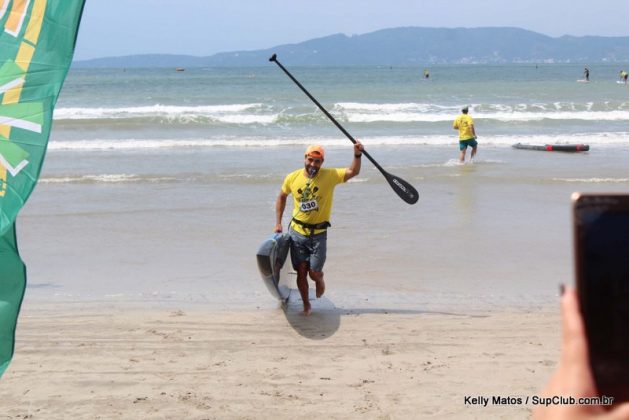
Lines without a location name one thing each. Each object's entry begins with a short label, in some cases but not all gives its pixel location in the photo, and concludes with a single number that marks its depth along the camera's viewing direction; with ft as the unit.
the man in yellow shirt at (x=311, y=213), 22.31
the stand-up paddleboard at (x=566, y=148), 58.49
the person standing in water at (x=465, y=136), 53.21
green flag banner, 10.92
